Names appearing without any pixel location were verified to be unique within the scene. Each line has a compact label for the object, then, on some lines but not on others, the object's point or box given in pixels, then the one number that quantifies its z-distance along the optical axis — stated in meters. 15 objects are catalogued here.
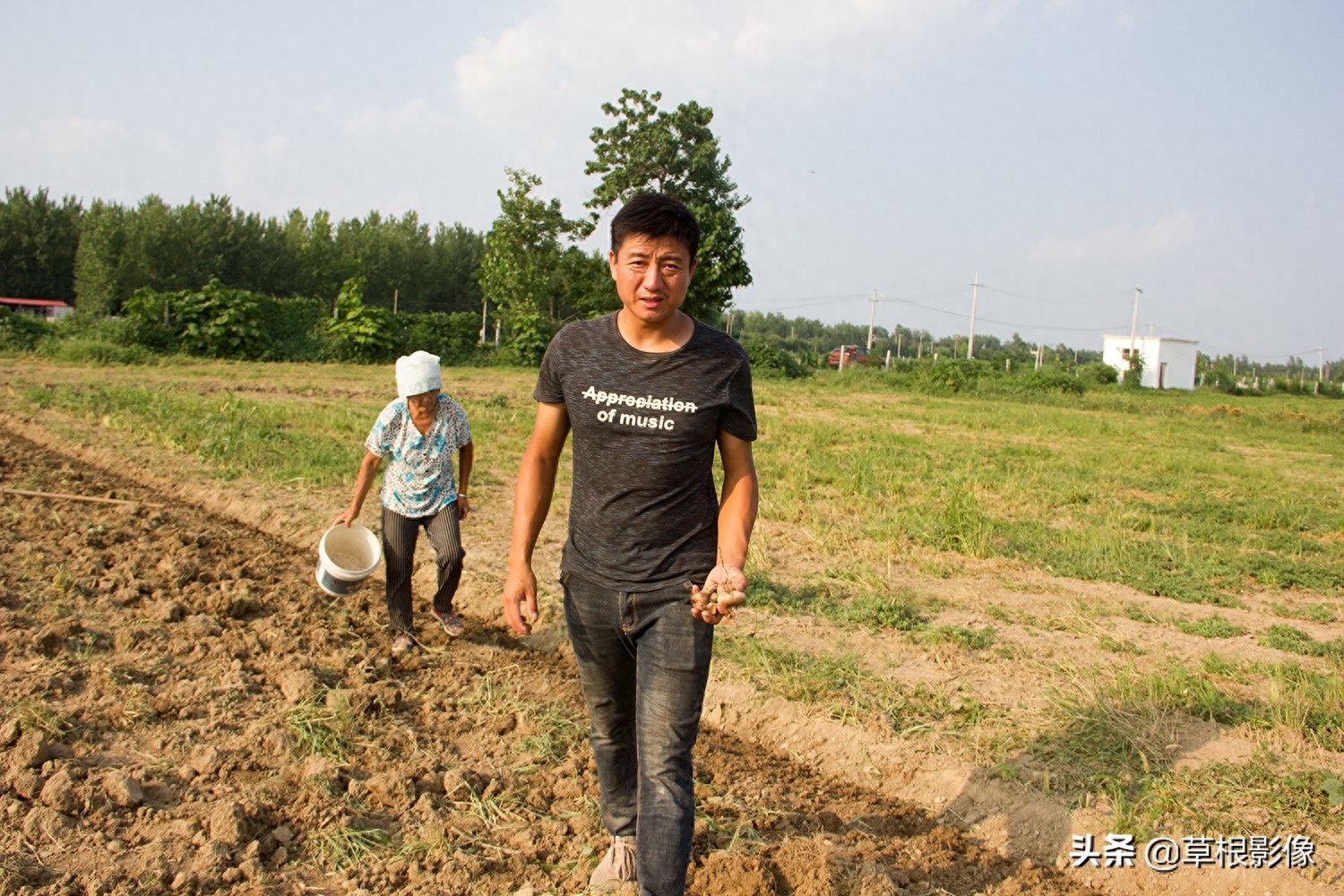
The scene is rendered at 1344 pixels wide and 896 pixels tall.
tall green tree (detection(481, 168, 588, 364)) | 31.64
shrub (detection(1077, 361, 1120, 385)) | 38.22
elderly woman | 4.92
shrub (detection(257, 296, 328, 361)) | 27.55
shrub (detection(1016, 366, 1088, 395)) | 31.90
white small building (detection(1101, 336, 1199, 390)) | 54.59
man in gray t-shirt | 2.59
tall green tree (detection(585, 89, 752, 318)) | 28.33
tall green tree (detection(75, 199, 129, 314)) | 35.22
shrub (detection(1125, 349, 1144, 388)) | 38.28
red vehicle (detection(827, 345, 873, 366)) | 46.47
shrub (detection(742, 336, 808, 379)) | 33.16
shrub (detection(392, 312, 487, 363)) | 30.89
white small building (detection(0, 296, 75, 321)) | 36.84
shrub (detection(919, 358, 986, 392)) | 31.31
